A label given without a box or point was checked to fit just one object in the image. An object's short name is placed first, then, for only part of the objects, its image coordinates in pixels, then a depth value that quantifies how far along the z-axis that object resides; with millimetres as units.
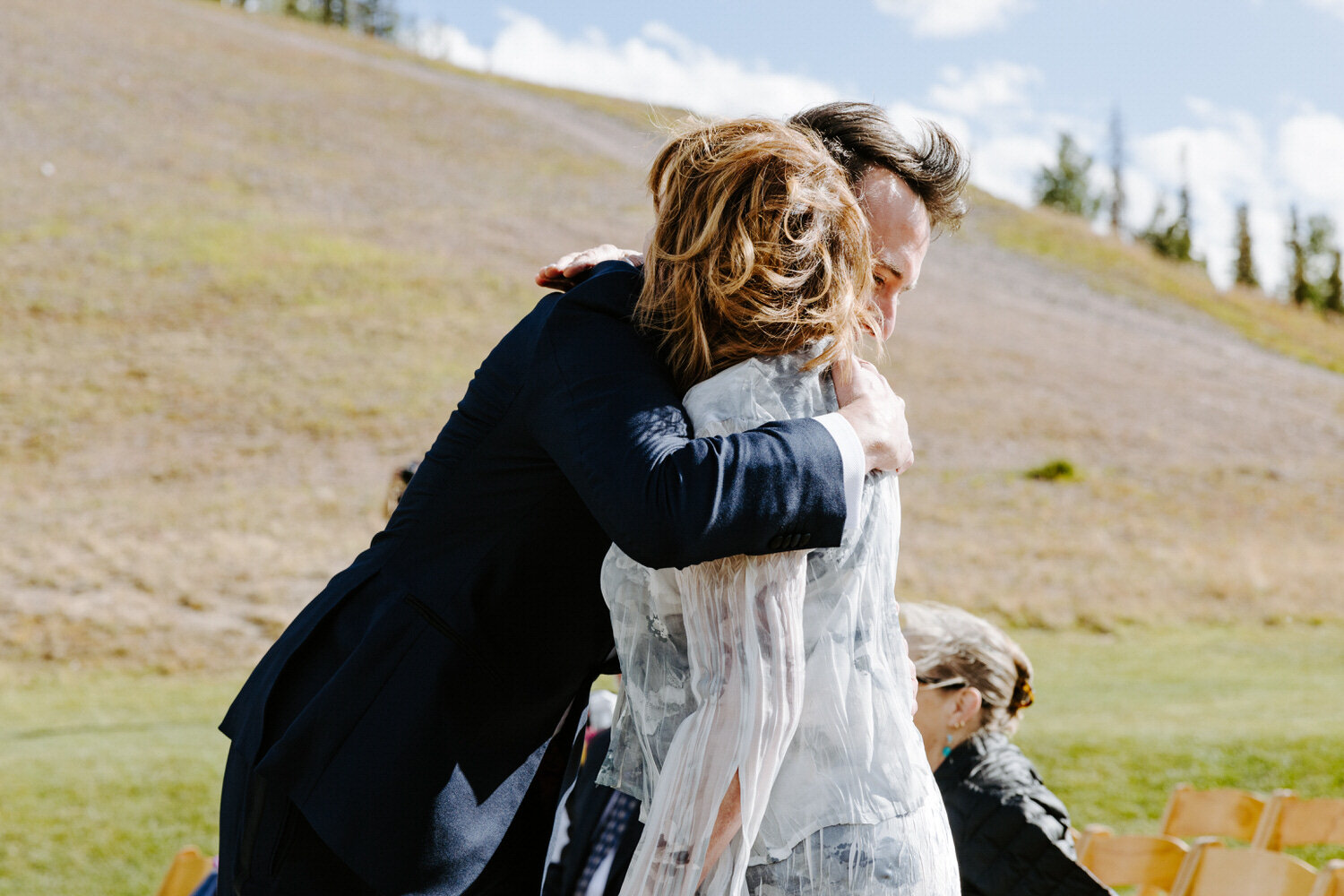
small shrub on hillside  19016
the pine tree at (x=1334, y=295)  54375
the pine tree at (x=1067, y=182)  69250
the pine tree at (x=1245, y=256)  61438
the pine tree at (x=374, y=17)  82250
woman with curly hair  1542
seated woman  2957
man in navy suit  1545
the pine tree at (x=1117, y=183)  73812
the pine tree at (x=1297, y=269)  52844
